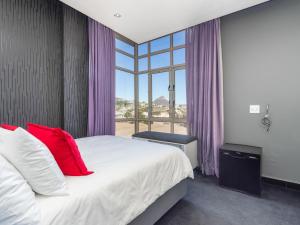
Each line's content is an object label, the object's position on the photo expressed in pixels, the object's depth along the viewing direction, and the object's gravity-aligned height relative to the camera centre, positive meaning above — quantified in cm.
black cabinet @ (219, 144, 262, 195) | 208 -82
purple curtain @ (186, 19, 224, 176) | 279 +40
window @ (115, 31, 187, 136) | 349 +67
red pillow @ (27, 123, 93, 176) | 110 -28
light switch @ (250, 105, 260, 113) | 252 +4
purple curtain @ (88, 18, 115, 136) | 295 +66
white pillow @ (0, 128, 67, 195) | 88 -28
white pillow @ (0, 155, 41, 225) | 68 -42
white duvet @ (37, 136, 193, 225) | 87 -53
